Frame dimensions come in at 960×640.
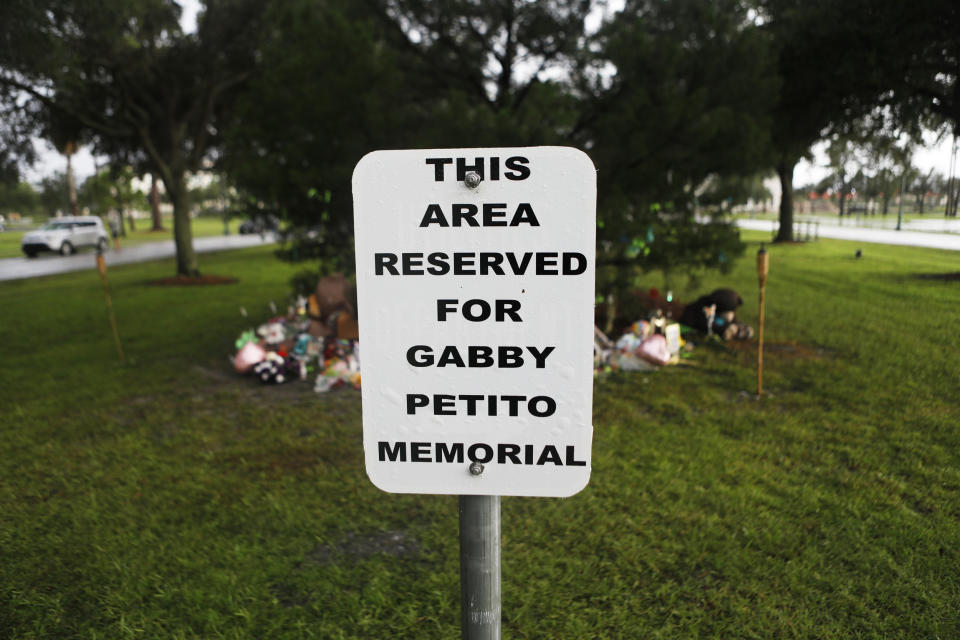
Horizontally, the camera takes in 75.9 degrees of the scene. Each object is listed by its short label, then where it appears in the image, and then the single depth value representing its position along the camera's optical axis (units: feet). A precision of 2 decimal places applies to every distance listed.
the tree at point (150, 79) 33.21
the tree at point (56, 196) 177.06
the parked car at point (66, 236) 81.15
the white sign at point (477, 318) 3.60
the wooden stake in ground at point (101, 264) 20.84
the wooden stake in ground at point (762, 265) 16.87
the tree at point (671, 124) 19.56
